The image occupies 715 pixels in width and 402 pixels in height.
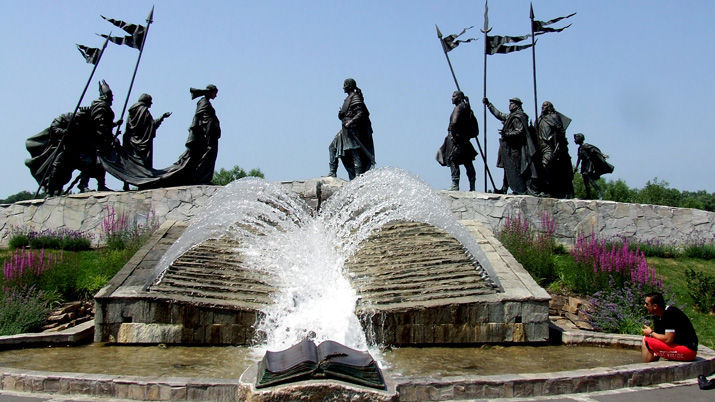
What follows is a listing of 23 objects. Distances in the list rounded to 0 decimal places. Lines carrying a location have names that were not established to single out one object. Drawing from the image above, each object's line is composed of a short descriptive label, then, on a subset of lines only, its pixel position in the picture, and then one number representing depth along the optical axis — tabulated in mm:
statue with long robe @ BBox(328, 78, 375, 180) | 17484
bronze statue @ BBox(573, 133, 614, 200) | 18281
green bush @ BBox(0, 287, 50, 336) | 8766
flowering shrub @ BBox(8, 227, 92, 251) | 15156
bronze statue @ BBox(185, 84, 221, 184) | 17844
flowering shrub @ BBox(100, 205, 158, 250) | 13626
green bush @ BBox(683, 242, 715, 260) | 15328
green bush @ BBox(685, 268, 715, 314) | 10391
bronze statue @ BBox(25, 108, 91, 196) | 17094
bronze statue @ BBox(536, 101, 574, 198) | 16891
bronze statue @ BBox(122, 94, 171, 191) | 17938
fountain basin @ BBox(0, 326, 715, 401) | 5664
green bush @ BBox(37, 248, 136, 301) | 10477
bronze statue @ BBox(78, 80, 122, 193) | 17500
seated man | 6906
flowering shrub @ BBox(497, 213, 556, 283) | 11914
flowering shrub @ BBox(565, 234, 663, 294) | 10031
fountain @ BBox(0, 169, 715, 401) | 5953
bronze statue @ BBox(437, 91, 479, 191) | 17156
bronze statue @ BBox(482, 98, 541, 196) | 16875
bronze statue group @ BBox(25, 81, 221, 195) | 17219
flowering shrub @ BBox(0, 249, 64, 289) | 10188
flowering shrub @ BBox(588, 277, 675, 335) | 8984
